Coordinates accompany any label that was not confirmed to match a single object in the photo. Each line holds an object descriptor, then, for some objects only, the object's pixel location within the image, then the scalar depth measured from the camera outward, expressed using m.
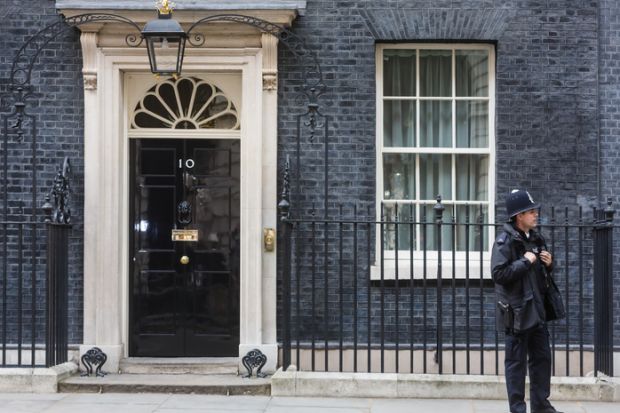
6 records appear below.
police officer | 7.91
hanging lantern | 9.32
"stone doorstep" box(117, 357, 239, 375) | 10.35
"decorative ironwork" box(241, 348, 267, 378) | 10.16
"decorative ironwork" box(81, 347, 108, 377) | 10.20
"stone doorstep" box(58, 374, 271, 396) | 9.67
